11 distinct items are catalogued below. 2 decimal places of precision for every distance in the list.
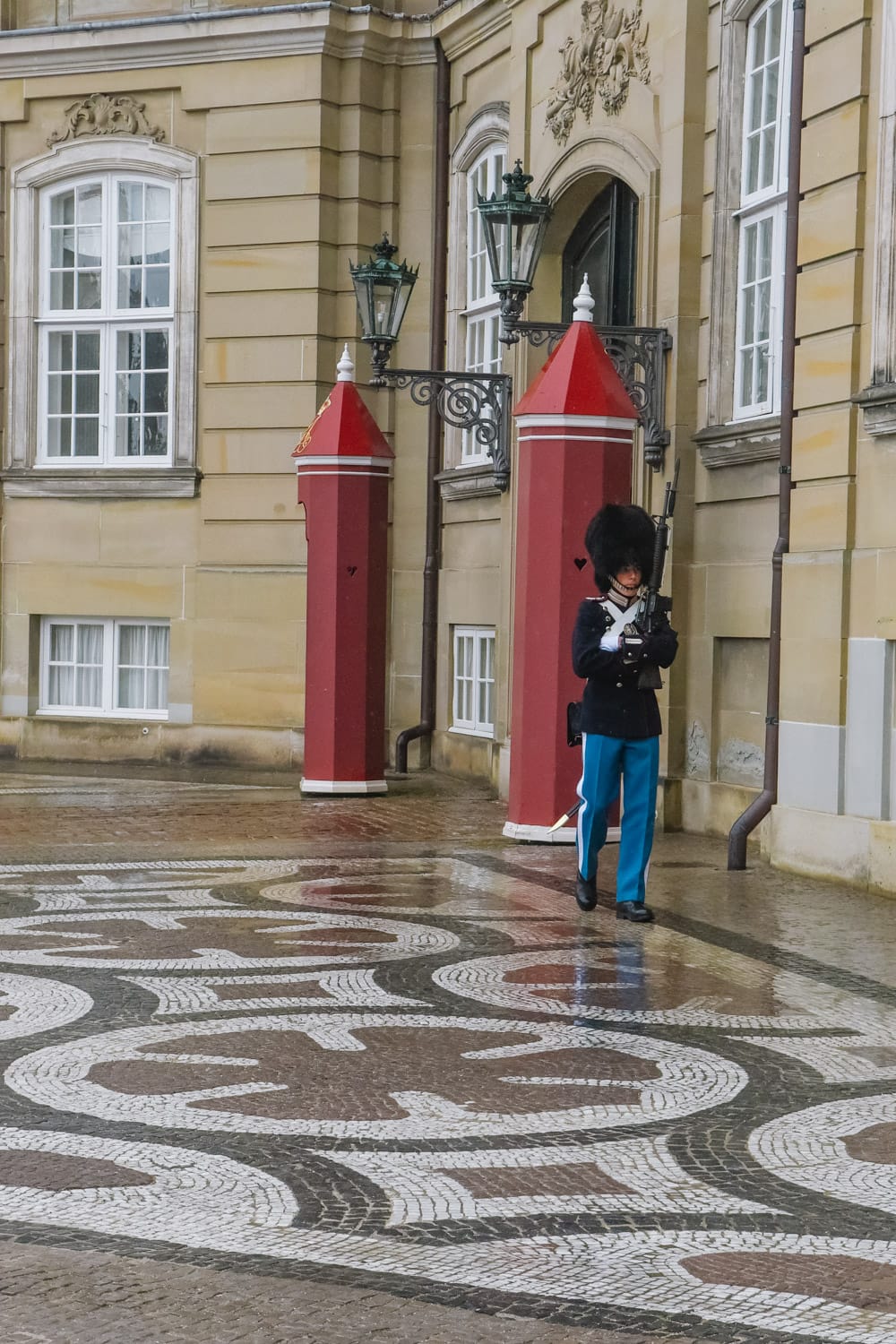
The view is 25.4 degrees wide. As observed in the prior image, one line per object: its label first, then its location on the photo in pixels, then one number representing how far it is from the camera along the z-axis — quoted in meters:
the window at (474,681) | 16.69
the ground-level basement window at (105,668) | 18.27
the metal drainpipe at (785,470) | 10.79
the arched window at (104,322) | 17.83
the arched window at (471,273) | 16.80
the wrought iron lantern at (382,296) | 14.20
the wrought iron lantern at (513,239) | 12.06
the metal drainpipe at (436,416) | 17.38
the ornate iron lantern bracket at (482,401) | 14.08
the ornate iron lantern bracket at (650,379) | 12.73
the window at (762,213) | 11.84
